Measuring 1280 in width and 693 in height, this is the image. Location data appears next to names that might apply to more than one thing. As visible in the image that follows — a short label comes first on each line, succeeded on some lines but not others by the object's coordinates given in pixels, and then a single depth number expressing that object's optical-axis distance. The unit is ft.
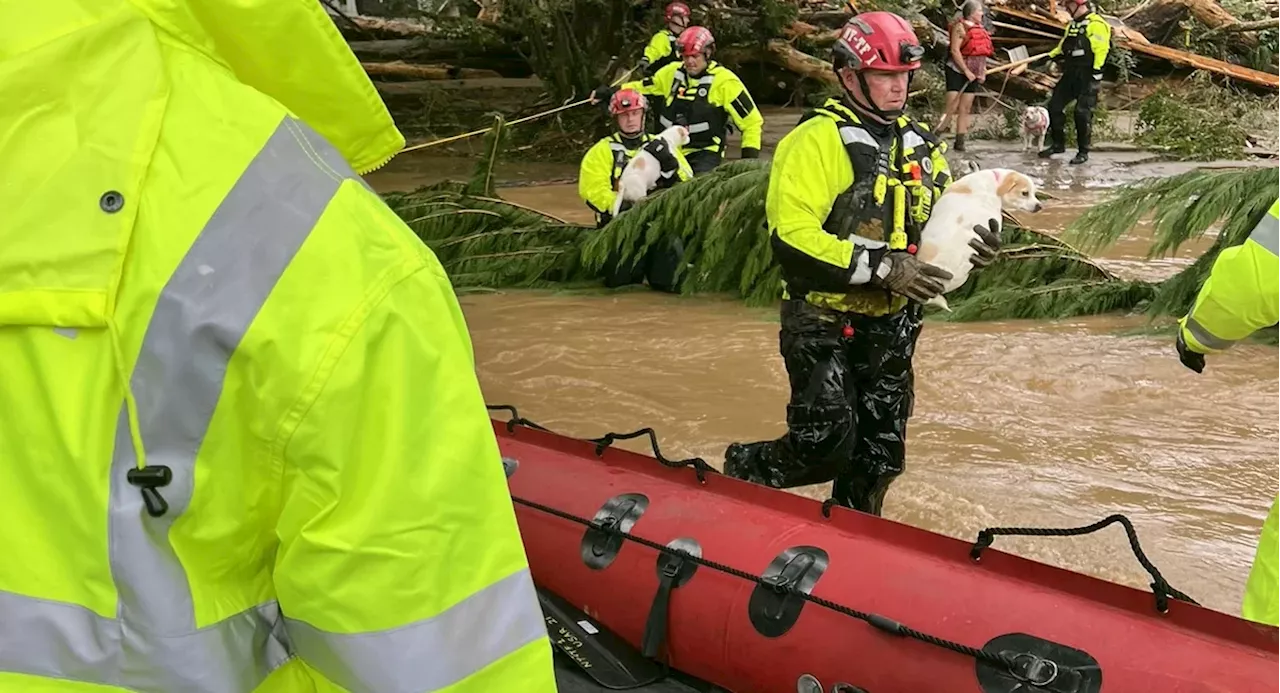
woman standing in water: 40.37
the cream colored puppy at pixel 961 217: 11.20
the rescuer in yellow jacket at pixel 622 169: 25.55
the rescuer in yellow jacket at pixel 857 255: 11.20
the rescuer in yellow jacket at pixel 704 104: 27.94
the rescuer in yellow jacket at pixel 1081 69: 38.75
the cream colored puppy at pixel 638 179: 24.95
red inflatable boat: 6.86
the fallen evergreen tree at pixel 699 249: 21.67
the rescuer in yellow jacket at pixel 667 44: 30.96
